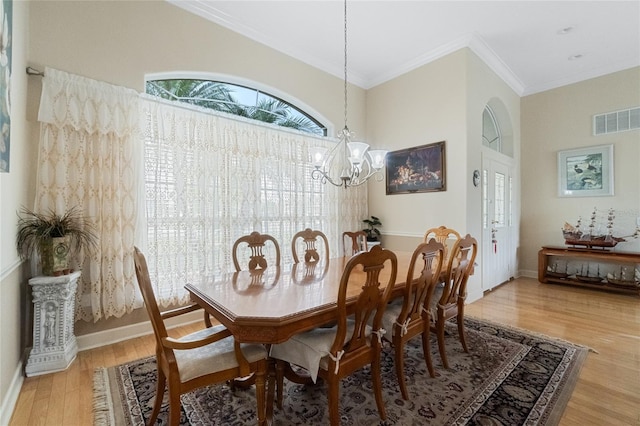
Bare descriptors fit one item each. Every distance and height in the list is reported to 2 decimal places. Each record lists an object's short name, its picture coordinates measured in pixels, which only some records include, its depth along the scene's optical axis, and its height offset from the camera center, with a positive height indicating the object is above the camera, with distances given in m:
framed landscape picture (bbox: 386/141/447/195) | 3.96 +0.71
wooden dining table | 1.33 -0.48
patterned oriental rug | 1.66 -1.19
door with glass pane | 4.18 -0.07
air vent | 4.20 +1.49
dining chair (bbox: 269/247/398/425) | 1.43 -0.71
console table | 4.12 -0.84
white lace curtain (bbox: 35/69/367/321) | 2.37 +0.34
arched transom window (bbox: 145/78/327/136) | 3.13 +1.45
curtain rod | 2.24 +1.15
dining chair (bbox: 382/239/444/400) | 1.78 -0.69
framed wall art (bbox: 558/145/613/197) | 4.40 +0.74
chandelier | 2.48 +0.52
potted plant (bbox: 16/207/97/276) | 2.13 -0.18
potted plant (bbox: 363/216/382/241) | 4.64 -0.23
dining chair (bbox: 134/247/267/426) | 1.32 -0.74
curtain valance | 2.29 +0.97
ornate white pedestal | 2.09 -0.82
